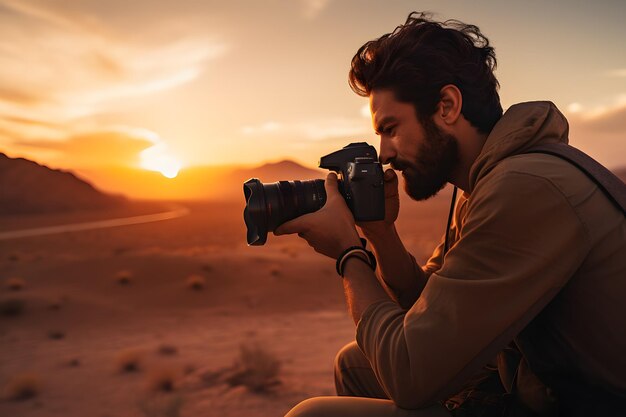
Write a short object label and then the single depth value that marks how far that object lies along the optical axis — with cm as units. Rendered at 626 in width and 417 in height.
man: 124
